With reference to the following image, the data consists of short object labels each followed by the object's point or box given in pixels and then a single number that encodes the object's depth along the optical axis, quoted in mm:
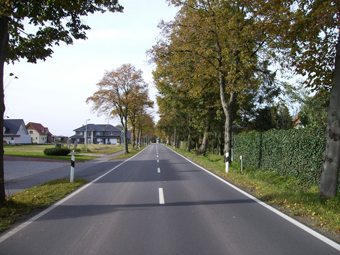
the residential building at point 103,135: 113125
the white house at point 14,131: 71812
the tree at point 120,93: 39250
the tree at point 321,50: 7375
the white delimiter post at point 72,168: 11352
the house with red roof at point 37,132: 91062
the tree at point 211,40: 14523
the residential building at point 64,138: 102000
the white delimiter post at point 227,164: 14923
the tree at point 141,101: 41588
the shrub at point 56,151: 30234
